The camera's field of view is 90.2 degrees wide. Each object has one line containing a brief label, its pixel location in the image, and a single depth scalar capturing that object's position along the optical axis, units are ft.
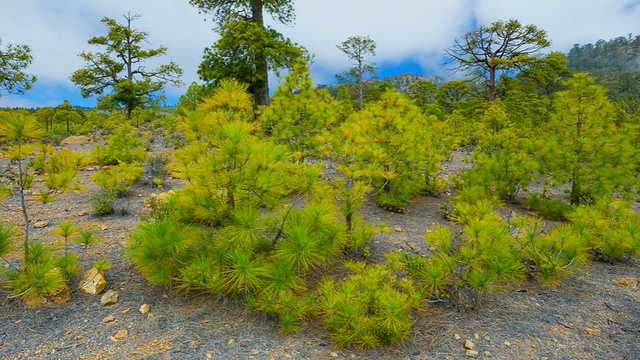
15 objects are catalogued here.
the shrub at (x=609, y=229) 10.93
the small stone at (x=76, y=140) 35.29
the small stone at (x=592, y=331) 8.05
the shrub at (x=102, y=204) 13.85
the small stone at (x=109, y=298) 8.27
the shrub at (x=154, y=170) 19.39
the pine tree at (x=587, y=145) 15.35
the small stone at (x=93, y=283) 8.60
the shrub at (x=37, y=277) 7.72
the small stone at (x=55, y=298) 8.12
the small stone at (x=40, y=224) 12.37
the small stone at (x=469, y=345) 7.48
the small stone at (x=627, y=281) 10.54
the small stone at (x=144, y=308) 8.07
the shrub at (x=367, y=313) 7.17
